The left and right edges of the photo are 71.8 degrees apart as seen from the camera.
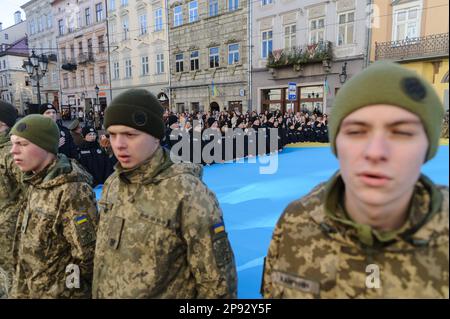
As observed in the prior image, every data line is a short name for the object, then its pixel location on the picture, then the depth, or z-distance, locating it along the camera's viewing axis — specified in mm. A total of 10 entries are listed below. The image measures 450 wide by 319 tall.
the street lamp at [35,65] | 10203
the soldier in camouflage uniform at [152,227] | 1472
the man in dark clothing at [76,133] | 6906
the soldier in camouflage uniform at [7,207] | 2648
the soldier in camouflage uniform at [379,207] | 830
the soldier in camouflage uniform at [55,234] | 1829
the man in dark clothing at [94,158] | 6844
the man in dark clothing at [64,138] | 5281
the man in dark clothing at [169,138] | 8219
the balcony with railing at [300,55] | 14406
